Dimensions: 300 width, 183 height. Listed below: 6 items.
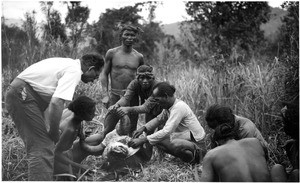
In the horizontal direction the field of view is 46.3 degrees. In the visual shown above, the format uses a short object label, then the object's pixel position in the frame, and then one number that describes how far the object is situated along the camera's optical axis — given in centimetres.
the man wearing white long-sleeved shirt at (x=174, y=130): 406
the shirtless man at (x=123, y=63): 529
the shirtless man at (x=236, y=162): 291
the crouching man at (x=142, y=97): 449
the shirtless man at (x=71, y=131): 376
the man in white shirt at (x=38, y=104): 357
